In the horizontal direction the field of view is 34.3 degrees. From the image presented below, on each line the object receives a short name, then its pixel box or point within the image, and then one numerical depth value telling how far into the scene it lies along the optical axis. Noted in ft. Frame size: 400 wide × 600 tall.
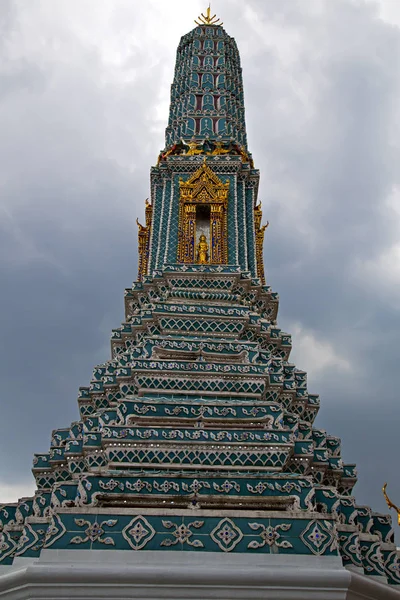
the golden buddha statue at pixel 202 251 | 57.31
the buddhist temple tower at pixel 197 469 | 27.61
